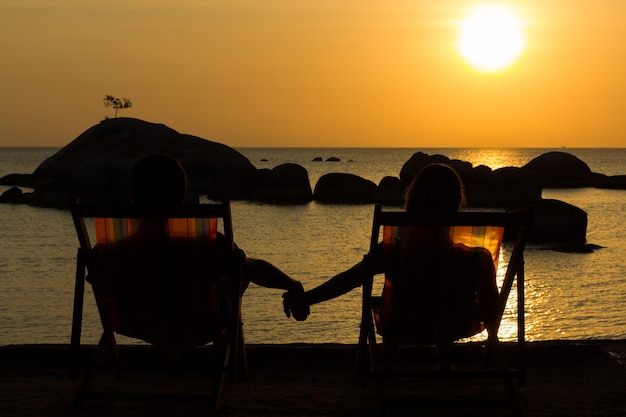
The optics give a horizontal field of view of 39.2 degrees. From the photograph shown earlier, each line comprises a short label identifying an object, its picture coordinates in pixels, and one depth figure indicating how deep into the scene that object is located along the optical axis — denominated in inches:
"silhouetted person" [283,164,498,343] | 174.4
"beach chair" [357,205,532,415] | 171.5
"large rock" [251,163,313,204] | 2170.3
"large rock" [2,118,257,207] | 1974.7
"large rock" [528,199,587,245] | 1167.8
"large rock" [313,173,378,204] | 2158.0
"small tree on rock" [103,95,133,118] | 3814.0
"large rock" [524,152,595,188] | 2874.0
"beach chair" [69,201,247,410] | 171.3
